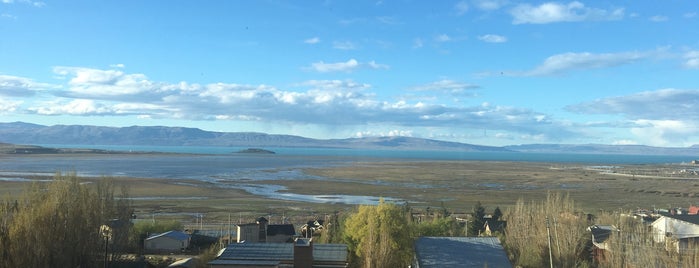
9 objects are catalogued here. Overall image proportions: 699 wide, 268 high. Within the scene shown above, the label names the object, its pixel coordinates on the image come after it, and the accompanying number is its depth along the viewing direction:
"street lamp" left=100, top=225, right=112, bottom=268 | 25.30
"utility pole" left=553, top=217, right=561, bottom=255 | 29.52
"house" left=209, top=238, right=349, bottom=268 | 23.31
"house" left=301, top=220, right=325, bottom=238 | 40.79
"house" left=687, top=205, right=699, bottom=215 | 48.50
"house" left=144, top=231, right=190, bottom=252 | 36.34
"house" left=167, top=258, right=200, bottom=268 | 27.05
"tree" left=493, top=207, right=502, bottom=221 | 45.03
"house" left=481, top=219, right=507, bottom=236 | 40.96
